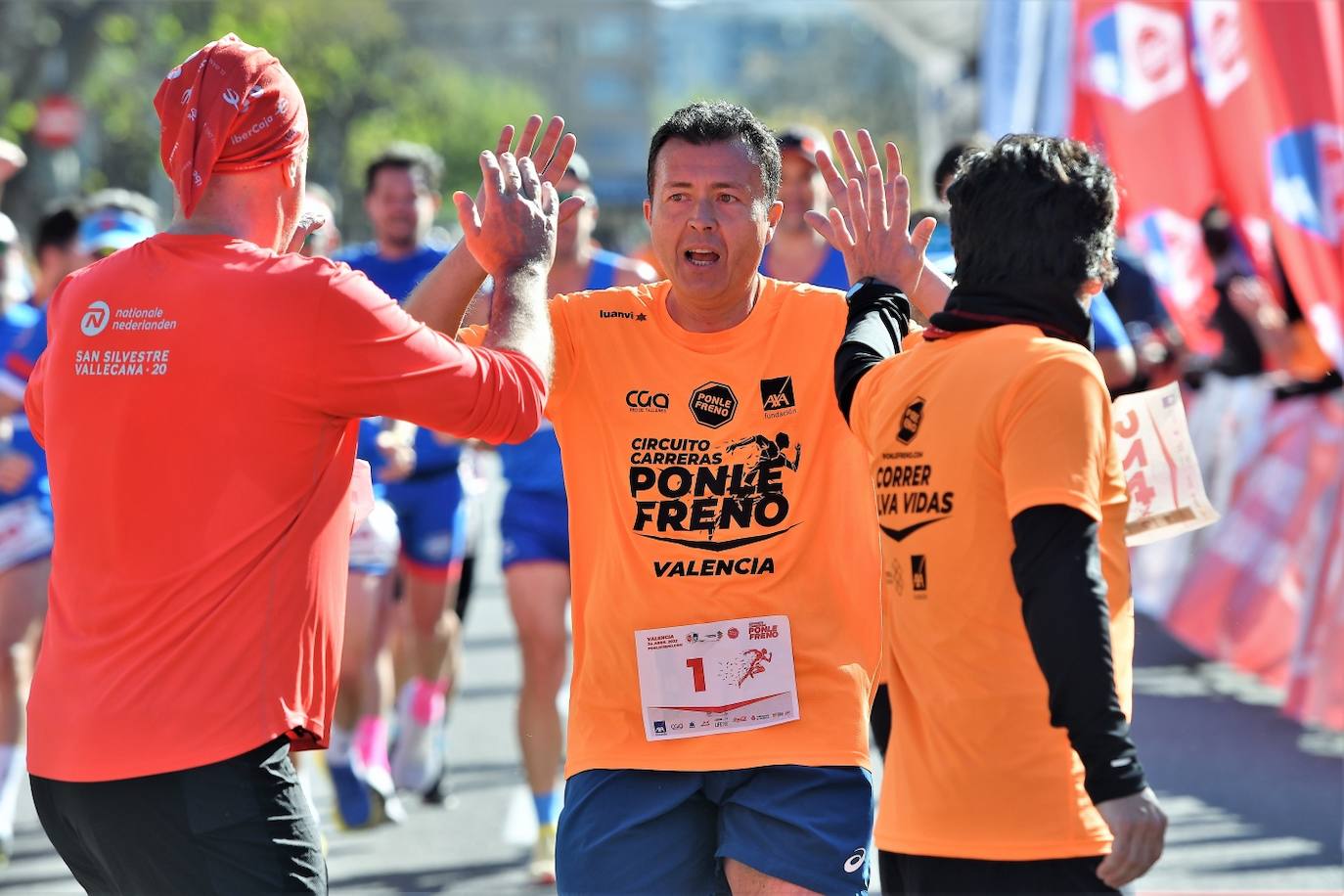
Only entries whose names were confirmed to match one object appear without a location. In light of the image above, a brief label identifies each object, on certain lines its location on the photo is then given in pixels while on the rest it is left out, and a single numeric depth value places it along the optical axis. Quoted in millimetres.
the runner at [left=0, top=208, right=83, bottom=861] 14227
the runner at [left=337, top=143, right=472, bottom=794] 15750
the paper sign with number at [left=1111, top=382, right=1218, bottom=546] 7414
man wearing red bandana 6113
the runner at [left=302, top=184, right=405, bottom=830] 14453
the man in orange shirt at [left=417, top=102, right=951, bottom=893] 7414
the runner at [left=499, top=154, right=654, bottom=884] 13437
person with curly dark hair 5664
